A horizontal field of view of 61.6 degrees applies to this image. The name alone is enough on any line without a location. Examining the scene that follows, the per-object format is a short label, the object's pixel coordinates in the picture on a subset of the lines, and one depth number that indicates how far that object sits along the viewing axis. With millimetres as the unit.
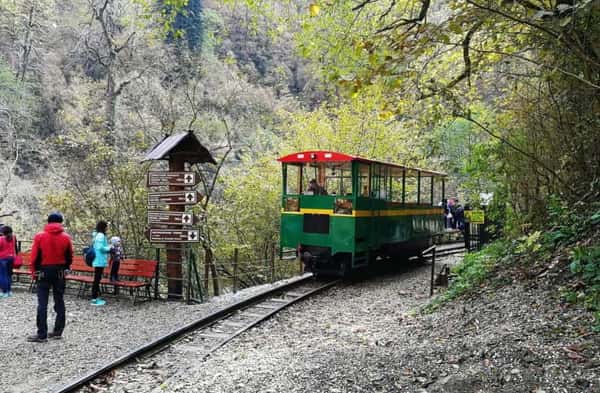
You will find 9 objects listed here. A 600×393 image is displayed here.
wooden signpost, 9430
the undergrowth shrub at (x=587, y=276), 4762
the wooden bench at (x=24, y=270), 11095
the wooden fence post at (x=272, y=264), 11820
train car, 11109
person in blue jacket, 9273
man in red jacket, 6836
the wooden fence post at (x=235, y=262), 10954
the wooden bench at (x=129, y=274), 9289
